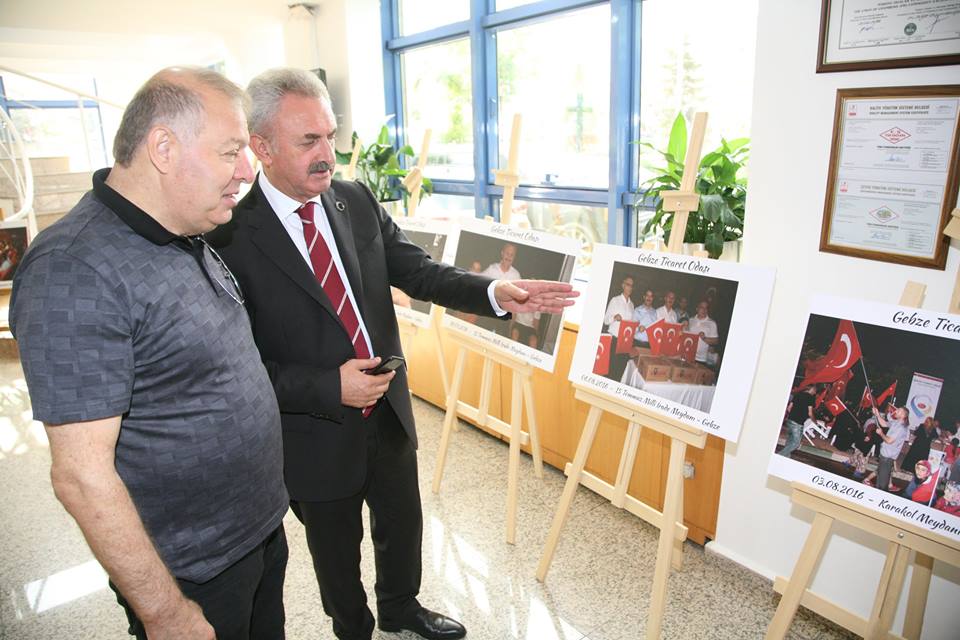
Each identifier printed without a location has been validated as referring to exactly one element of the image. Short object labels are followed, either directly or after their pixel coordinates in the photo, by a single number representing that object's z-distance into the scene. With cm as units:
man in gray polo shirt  94
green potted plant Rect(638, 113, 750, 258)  218
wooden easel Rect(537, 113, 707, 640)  178
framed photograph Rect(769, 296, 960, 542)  131
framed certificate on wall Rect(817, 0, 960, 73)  152
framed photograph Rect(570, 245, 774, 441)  165
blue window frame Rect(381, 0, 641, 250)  301
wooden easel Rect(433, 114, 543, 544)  239
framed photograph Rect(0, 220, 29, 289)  523
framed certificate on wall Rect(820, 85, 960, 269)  158
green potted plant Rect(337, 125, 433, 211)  417
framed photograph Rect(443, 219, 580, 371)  215
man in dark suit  150
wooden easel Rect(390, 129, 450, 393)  304
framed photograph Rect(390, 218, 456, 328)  292
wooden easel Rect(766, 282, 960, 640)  139
